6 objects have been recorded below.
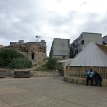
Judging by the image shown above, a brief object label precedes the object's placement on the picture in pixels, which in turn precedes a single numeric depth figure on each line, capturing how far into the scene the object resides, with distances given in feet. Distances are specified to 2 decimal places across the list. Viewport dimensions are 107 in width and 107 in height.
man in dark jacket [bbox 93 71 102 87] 27.20
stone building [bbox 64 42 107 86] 29.39
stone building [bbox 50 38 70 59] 103.55
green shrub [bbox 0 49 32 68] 55.74
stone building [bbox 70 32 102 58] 92.13
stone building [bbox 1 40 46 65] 78.99
